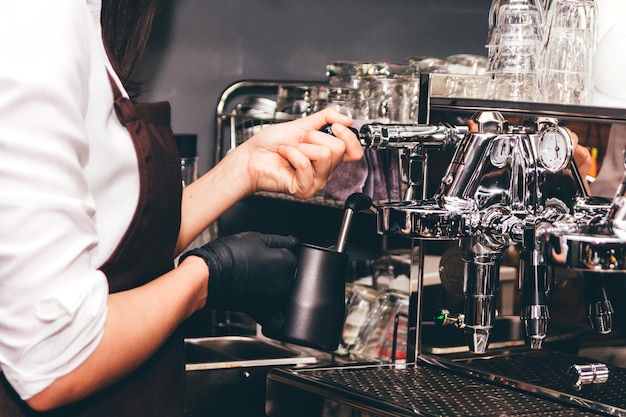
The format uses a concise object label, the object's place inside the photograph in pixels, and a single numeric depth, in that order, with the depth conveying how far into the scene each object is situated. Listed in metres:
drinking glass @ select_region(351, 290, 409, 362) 1.86
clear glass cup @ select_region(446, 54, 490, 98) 1.46
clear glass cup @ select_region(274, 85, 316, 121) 2.01
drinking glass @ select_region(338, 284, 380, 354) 1.92
